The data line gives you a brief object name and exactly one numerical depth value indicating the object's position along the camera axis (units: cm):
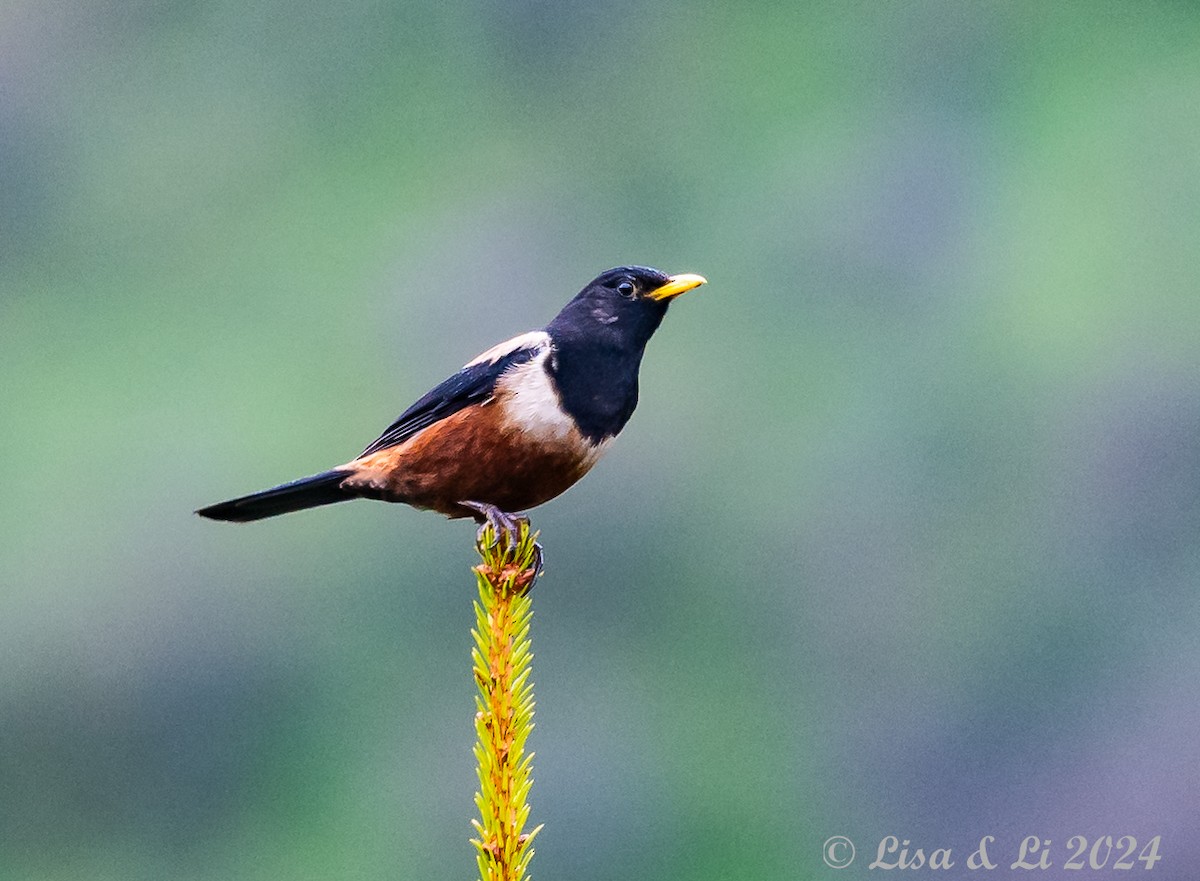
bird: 631
